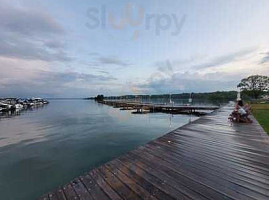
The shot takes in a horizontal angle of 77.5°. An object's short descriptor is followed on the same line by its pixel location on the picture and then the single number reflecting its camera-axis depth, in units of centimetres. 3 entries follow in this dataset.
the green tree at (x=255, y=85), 5788
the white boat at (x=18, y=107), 5367
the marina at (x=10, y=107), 4566
